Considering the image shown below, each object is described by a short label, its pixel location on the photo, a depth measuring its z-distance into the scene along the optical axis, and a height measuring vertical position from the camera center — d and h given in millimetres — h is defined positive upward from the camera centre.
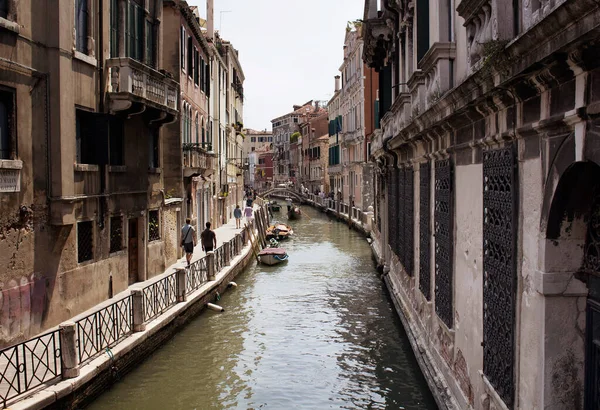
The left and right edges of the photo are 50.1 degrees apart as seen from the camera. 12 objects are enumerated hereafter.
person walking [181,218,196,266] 16016 -1248
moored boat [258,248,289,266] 22125 -2358
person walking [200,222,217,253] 17047 -1339
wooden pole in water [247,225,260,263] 24331 -2146
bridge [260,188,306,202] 69938 -526
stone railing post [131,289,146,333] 9992 -1882
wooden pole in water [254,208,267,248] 28438 -1850
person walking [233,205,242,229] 29131 -1142
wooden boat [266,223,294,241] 30880 -2127
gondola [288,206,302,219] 45219 -1750
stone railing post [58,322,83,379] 7641 -1892
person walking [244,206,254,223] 29761 -1171
